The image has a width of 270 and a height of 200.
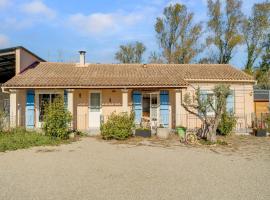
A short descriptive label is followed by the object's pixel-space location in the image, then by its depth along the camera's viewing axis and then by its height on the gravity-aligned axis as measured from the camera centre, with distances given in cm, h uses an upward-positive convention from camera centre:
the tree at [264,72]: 3369 +378
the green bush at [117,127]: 1394 -110
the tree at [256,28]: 3188 +848
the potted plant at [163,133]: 1457 -146
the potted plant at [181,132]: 1448 -143
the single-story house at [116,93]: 1619 +67
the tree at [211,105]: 1323 -15
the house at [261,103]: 2108 +3
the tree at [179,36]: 3250 +777
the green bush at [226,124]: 1536 -109
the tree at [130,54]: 4384 +777
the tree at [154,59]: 3591 +574
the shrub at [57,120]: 1362 -73
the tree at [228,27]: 3209 +865
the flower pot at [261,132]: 1549 -157
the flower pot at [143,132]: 1473 -143
